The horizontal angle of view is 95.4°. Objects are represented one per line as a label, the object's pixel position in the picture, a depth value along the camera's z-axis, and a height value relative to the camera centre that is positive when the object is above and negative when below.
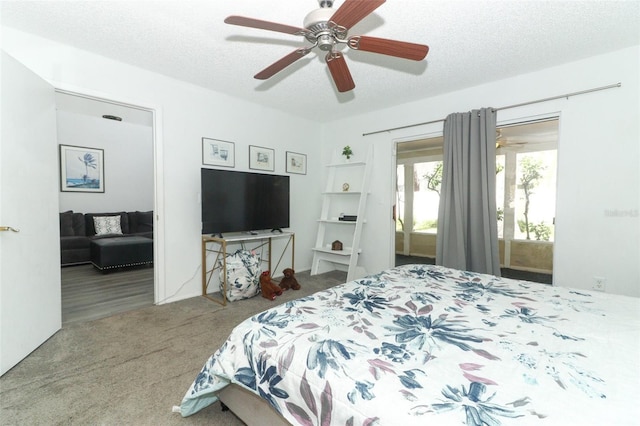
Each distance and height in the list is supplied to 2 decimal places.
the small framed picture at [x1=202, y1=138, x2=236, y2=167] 3.44 +0.66
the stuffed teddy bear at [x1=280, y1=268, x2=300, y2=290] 3.63 -0.94
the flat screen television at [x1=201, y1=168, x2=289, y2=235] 3.21 +0.07
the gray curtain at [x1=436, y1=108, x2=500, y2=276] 3.05 +0.14
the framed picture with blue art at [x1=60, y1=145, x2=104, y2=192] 5.32 +0.70
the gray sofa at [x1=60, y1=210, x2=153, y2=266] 4.71 -0.44
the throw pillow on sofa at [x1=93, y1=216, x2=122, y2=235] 5.19 -0.34
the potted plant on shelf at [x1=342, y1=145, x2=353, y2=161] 4.31 +0.83
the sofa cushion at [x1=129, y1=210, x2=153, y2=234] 5.68 -0.31
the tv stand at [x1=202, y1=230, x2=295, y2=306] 3.15 -0.51
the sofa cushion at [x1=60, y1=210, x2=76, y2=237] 4.90 -0.31
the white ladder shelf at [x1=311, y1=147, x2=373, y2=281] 4.09 -0.09
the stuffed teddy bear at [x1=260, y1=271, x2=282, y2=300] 3.30 -0.93
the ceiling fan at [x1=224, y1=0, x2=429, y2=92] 1.38 +0.94
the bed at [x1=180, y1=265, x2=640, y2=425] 0.79 -0.52
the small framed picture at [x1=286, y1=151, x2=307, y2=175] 4.33 +0.68
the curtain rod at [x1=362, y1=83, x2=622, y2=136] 2.50 +1.06
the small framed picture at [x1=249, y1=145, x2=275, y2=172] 3.88 +0.67
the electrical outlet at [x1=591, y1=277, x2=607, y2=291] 2.56 -0.66
